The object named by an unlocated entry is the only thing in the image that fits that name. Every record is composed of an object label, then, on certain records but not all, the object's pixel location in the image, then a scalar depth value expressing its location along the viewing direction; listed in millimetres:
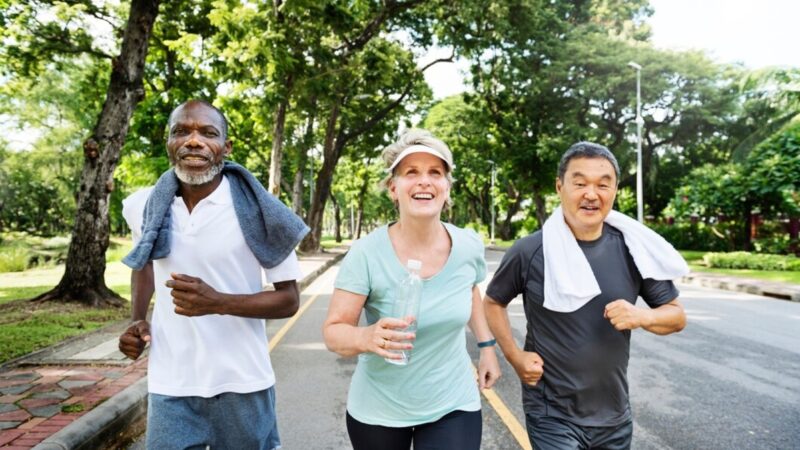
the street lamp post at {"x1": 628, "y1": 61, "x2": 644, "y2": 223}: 24281
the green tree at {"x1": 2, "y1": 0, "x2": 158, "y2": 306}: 10336
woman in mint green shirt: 2391
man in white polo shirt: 2340
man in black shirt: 2602
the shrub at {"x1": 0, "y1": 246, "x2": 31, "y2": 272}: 21223
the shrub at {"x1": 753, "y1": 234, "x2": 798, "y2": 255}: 25734
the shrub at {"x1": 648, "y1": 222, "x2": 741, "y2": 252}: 30516
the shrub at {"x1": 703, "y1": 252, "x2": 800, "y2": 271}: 20414
